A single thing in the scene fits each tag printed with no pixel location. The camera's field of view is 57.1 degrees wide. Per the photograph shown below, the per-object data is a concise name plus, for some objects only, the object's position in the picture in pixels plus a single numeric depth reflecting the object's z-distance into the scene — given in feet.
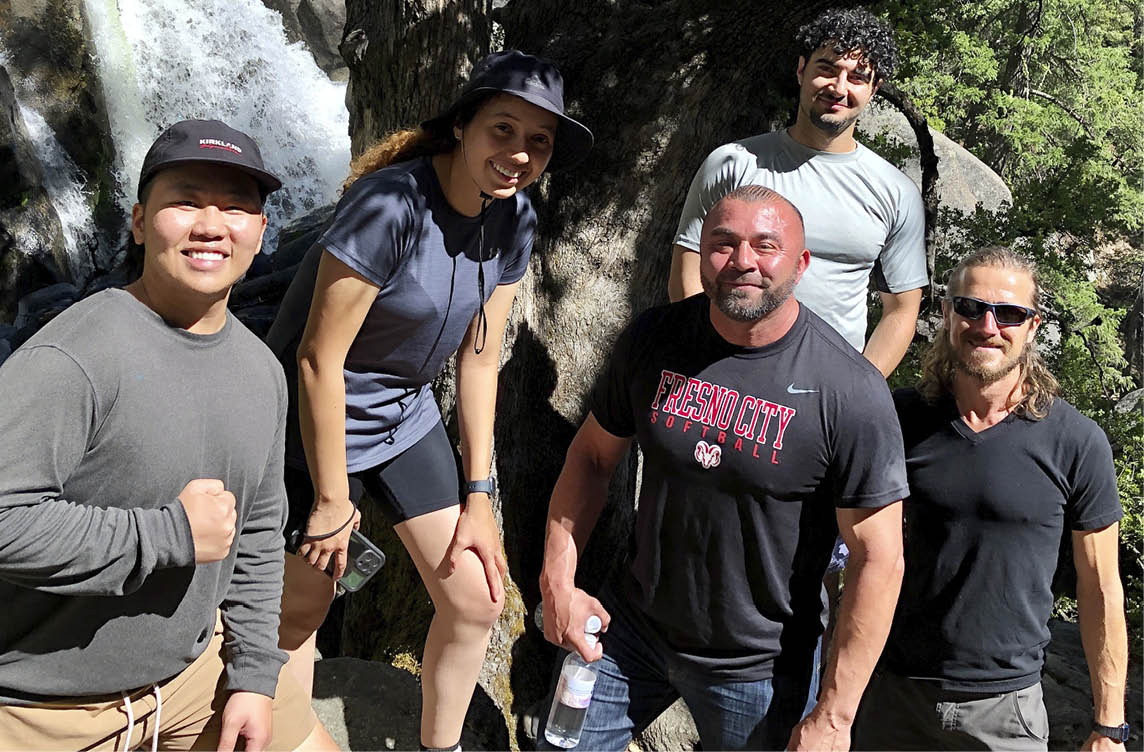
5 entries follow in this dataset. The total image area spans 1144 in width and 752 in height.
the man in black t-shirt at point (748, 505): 8.70
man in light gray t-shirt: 11.44
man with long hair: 9.18
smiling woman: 9.06
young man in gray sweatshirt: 6.35
